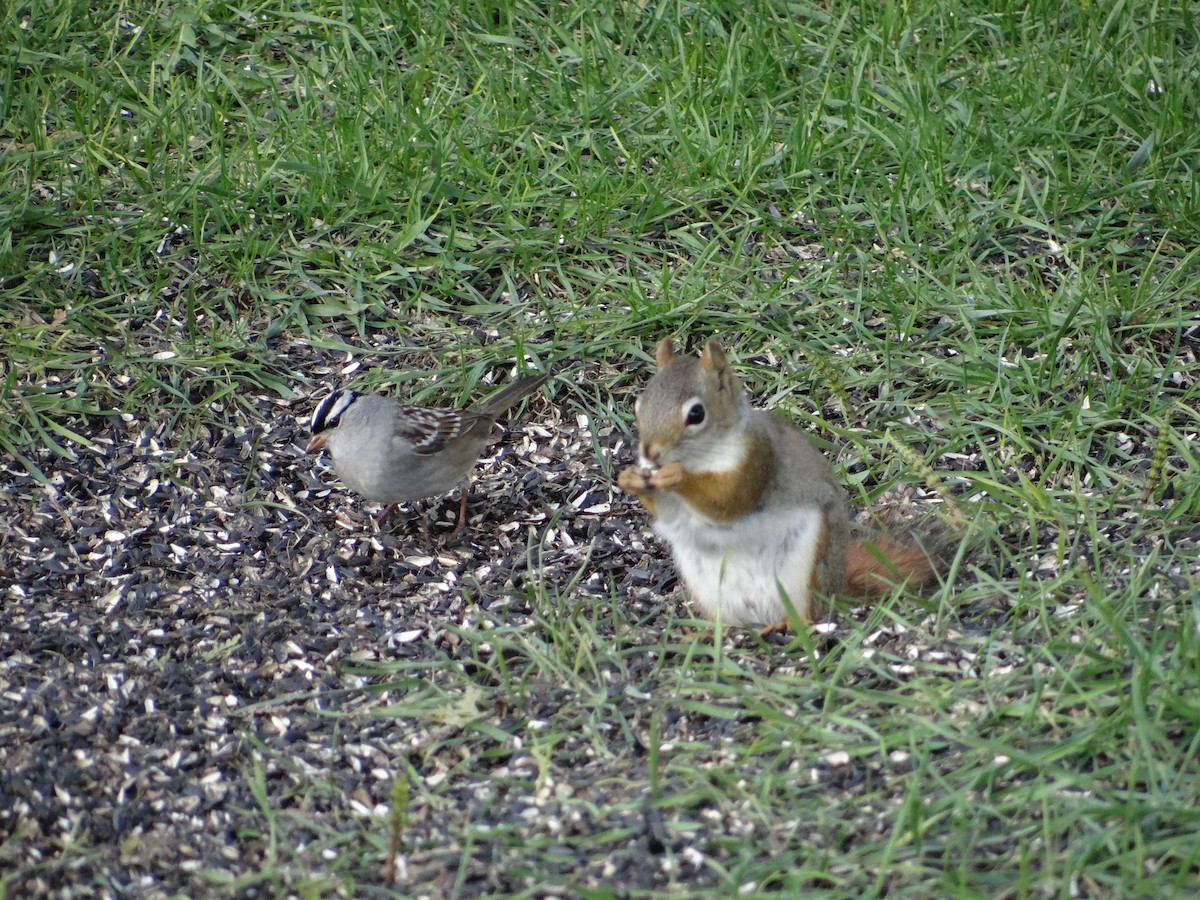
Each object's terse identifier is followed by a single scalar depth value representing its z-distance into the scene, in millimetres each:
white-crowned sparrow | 8039
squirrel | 6617
